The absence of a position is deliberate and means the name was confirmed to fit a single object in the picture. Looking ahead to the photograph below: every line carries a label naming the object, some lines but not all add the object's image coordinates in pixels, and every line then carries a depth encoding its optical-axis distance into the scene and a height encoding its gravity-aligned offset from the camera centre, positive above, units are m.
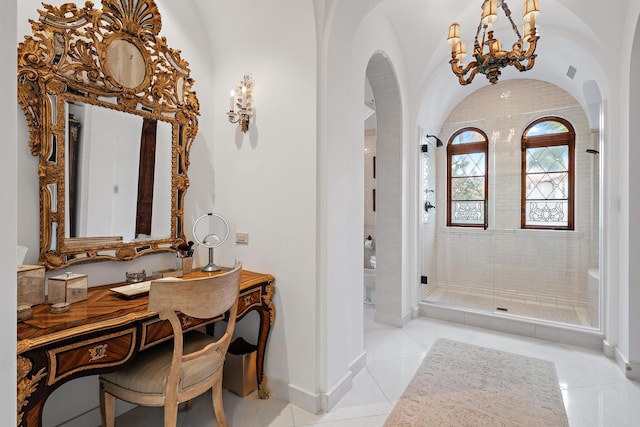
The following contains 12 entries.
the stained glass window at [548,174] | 4.05 +0.57
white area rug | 1.93 -1.22
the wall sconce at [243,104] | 2.24 +0.79
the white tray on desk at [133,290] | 1.65 -0.40
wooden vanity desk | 1.12 -0.51
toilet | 4.21 -0.92
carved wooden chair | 1.36 -0.72
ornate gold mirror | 1.61 +0.52
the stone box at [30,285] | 1.39 -0.32
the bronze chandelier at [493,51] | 2.04 +1.22
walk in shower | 3.87 -0.20
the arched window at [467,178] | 4.48 +0.57
